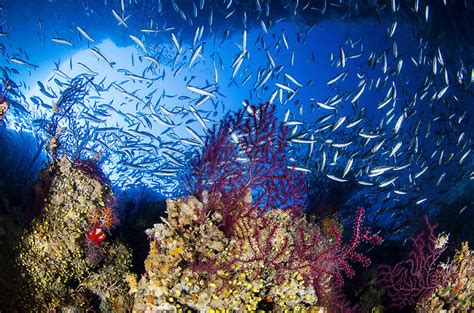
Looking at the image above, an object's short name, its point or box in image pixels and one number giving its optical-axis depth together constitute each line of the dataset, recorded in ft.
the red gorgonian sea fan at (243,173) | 13.78
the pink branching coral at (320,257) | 12.42
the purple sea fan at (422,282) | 19.95
